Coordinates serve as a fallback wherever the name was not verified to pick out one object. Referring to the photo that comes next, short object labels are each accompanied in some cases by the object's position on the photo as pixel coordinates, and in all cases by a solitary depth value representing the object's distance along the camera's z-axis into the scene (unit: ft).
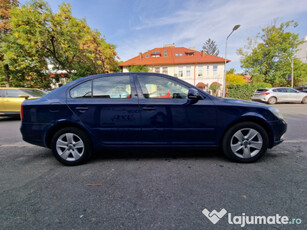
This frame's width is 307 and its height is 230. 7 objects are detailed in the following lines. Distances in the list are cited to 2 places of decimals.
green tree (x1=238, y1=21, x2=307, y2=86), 73.90
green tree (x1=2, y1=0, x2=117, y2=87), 34.24
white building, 82.07
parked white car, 36.55
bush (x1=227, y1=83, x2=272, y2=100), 50.75
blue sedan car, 7.80
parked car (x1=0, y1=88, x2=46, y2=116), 20.94
